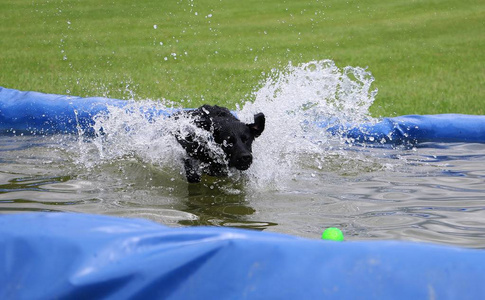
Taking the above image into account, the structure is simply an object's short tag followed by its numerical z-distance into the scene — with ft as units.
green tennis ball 26.13
